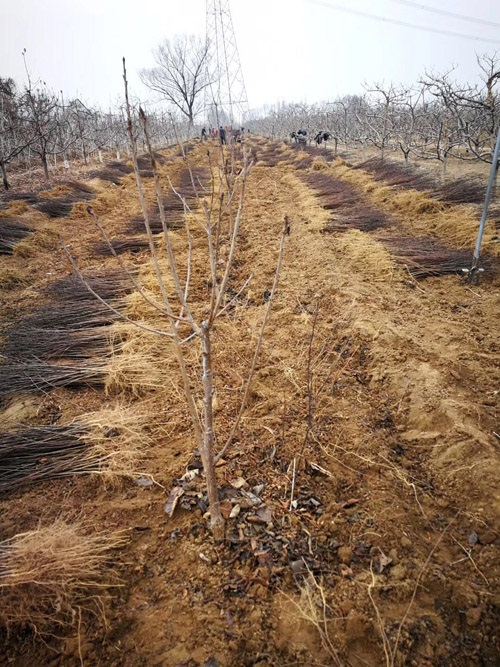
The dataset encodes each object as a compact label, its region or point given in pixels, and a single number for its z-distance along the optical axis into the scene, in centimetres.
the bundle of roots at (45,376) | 279
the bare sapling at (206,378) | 126
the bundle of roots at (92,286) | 443
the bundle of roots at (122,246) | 613
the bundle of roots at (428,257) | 455
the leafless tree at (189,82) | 3481
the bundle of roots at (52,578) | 135
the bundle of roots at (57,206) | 833
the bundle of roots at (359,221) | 659
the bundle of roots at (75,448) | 206
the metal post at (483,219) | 358
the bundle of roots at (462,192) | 752
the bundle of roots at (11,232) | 616
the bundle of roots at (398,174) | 940
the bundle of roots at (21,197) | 893
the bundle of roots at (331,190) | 835
